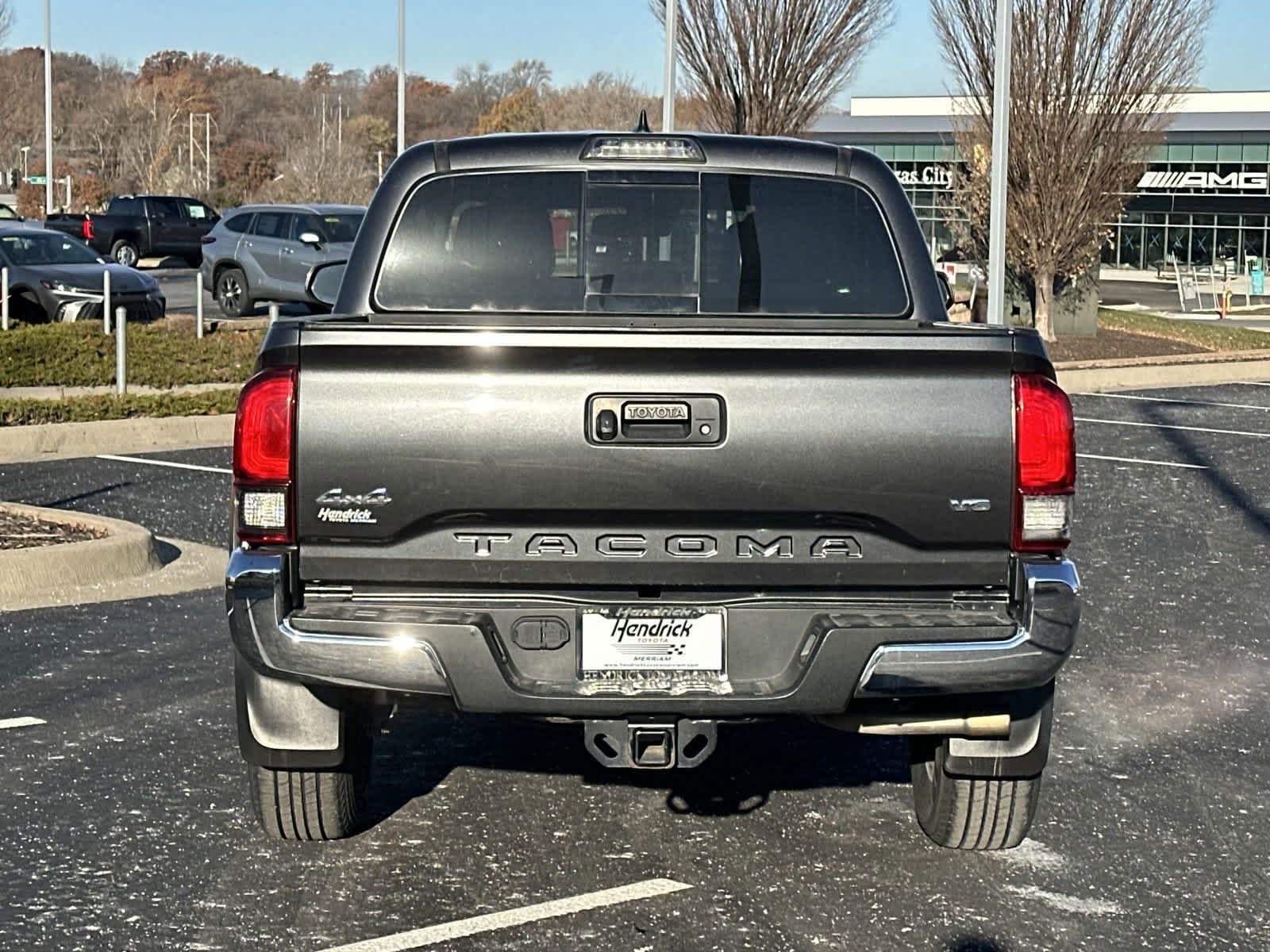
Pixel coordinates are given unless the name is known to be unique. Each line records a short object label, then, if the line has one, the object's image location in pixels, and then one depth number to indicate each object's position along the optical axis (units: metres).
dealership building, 59.44
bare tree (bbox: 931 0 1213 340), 27.23
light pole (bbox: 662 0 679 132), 28.19
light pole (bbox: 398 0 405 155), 43.06
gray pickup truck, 4.71
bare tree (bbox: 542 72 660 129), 93.00
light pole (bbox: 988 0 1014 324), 22.52
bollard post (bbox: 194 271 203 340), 23.62
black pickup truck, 47.59
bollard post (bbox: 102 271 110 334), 22.01
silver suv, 28.16
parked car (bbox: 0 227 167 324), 24.61
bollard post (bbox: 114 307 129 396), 17.41
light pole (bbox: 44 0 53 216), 52.97
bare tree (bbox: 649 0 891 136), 31.69
